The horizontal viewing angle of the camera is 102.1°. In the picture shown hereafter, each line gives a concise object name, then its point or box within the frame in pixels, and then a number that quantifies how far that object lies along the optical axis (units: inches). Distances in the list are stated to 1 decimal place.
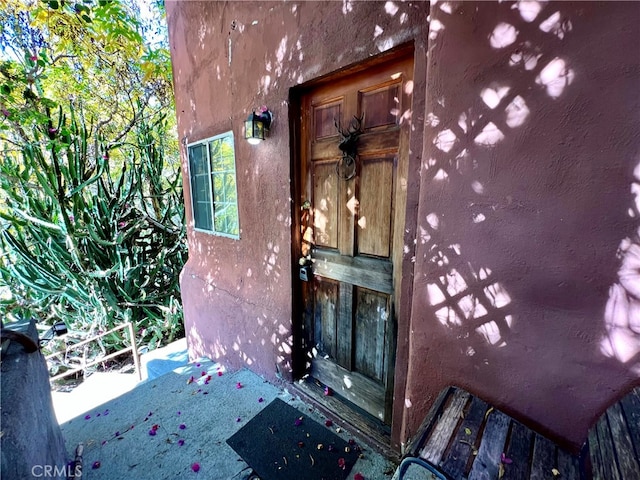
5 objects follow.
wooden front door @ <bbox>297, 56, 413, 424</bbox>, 64.6
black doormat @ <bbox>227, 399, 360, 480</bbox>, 66.5
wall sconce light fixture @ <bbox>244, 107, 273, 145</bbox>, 83.8
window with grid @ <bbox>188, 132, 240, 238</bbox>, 109.0
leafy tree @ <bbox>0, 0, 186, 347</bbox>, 130.6
